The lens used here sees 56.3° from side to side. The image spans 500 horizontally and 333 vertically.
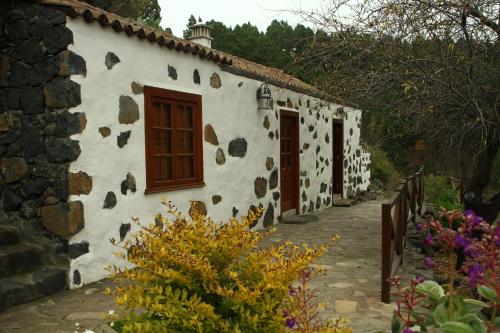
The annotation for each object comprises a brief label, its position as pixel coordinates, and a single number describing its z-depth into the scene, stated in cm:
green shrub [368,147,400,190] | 1507
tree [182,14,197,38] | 2446
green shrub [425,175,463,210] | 851
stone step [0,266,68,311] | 378
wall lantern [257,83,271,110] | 724
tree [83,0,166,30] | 1105
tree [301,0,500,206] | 450
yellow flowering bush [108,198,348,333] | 184
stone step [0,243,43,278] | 400
